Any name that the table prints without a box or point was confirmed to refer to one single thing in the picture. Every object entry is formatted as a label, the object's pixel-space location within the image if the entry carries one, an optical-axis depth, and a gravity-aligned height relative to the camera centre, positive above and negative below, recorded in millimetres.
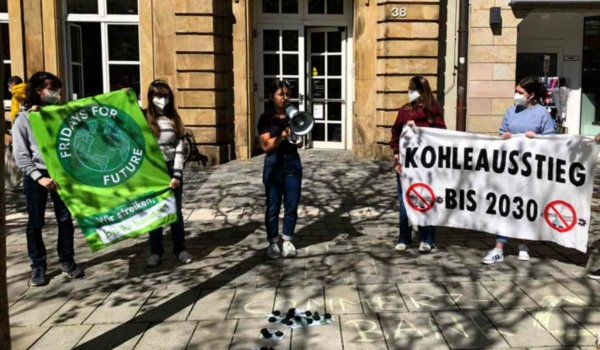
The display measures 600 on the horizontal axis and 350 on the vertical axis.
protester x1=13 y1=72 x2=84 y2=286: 5160 -724
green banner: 5160 -563
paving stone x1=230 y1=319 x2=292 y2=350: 4031 -1591
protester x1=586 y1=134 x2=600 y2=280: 5359 -1430
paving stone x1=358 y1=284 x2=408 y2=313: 4656 -1562
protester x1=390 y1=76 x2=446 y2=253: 6000 -222
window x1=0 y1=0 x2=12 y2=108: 12594 +1295
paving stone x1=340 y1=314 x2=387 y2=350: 4000 -1579
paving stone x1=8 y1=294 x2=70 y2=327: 4547 -1616
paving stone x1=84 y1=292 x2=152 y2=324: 4555 -1603
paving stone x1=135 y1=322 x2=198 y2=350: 4059 -1604
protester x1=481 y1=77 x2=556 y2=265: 5699 -196
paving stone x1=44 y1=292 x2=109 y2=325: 4539 -1608
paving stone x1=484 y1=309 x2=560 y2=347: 4008 -1564
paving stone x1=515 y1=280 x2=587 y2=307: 4719 -1549
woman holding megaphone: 5789 -670
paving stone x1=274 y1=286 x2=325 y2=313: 4715 -1572
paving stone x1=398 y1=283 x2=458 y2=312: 4660 -1557
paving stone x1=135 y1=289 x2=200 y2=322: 4551 -1592
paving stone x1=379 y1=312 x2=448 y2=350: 4004 -1578
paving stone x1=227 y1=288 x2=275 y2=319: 4594 -1580
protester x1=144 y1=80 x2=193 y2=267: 5703 -282
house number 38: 12359 +1740
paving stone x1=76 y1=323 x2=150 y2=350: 4082 -1613
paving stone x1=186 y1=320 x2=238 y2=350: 4047 -1599
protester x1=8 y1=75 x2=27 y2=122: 10398 +162
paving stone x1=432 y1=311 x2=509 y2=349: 4004 -1572
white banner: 5406 -781
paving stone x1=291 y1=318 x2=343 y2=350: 3988 -1583
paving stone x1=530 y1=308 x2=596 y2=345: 4027 -1560
